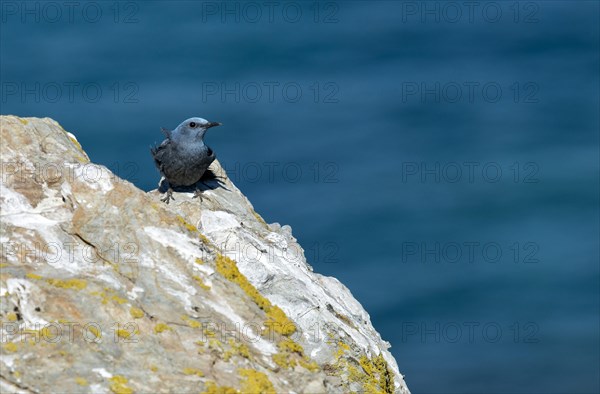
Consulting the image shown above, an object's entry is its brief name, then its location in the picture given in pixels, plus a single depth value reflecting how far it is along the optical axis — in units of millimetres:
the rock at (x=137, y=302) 11469
